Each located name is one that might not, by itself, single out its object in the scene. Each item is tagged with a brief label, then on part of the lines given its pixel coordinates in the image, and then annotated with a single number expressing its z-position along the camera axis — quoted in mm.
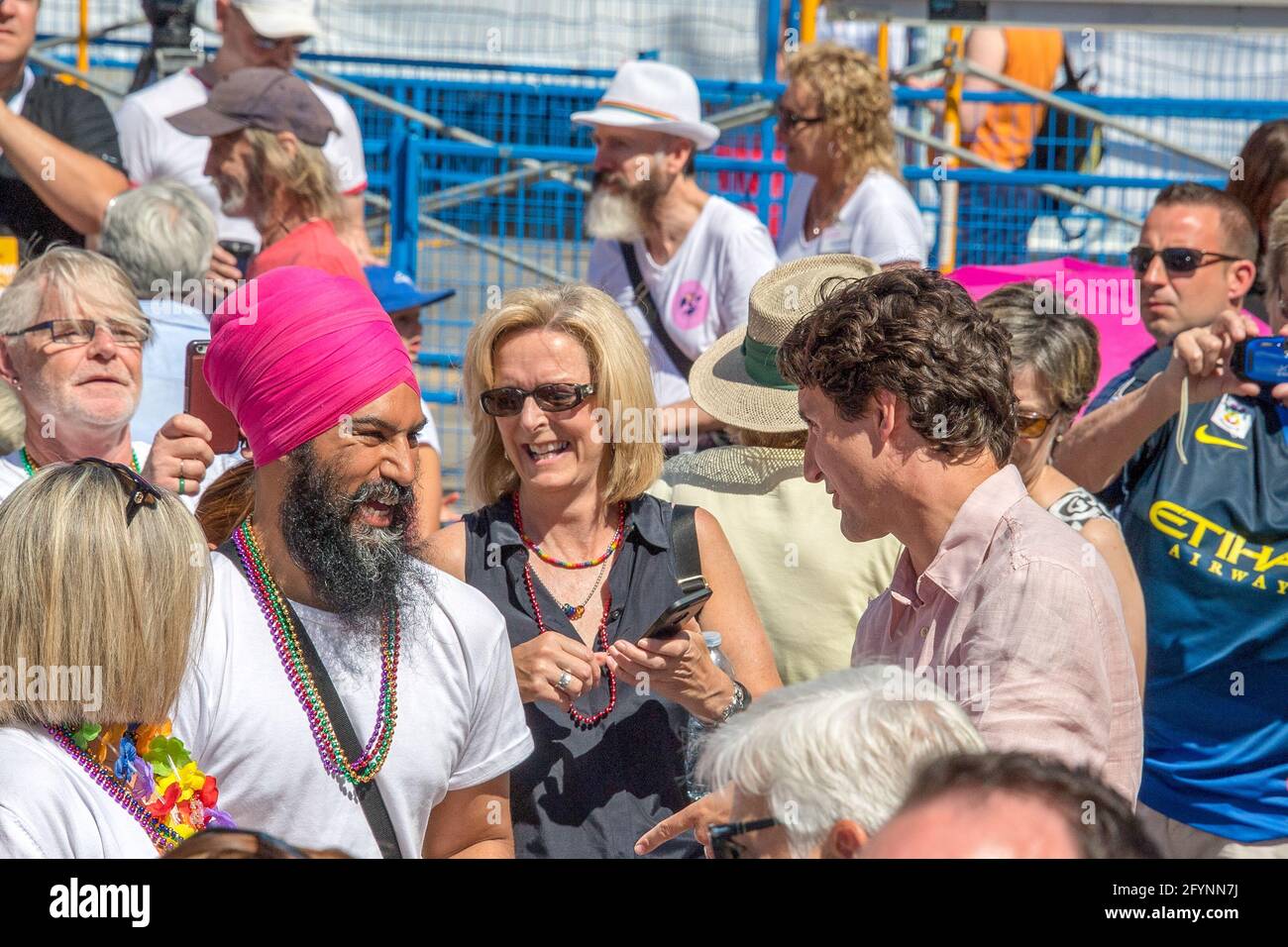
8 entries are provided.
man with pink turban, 2422
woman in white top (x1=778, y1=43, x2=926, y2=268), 5188
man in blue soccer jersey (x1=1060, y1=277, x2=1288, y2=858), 3436
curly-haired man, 2254
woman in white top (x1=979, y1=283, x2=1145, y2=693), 3408
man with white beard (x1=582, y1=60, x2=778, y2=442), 4953
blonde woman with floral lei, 2113
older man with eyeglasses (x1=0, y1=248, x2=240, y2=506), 3570
